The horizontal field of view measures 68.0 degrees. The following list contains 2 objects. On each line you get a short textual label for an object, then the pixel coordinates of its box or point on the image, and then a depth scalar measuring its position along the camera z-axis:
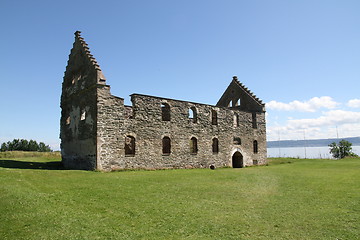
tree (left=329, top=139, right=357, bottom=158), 59.72
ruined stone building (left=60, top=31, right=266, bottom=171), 19.70
